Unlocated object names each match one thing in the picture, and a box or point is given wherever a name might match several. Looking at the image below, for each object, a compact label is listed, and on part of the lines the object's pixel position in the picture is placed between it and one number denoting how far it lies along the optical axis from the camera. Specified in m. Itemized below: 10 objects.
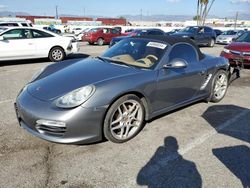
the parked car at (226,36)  16.24
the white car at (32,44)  6.97
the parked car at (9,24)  11.59
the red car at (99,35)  14.36
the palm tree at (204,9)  34.47
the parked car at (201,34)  14.11
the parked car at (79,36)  16.27
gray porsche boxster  2.35
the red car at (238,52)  6.37
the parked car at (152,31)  13.65
